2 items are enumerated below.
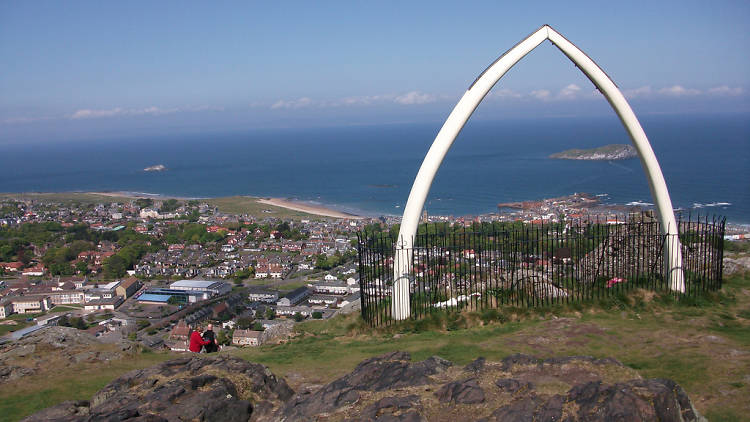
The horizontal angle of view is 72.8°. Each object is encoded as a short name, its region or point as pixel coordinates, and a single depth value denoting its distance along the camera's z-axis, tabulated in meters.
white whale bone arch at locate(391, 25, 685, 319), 9.62
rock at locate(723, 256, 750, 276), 12.49
